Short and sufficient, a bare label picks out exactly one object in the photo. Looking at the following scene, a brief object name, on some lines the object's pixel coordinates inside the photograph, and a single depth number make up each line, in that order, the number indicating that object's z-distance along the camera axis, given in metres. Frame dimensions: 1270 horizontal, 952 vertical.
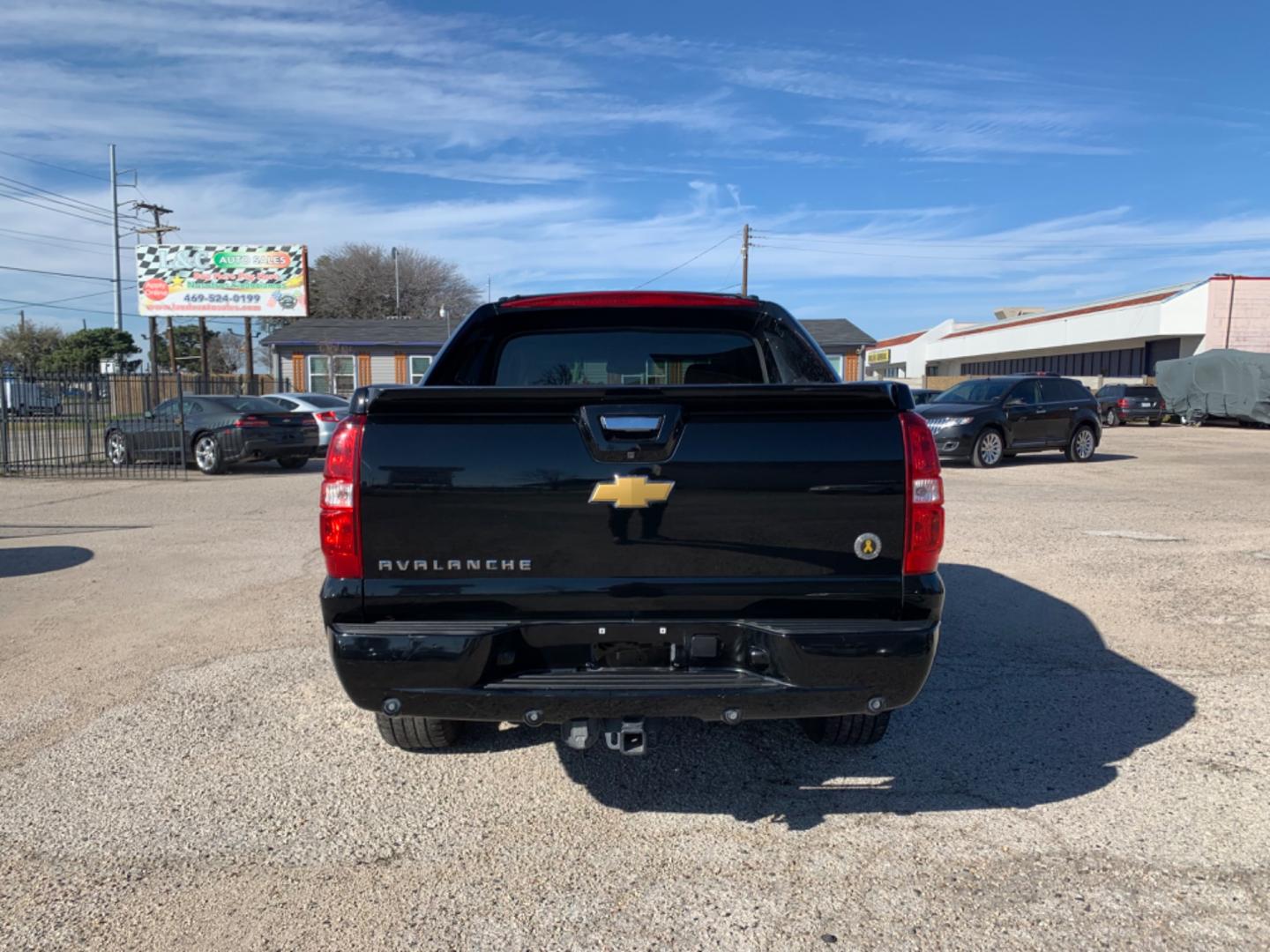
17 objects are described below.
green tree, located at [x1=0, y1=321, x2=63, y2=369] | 59.09
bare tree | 62.09
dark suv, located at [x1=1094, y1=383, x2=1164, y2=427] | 31.44
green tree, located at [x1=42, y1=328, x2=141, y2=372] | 51.72
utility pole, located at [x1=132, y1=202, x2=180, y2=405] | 44.66
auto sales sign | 33.16
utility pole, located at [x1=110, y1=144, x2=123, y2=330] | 48.53
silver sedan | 16.97
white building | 37.25
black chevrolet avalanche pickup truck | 2.79
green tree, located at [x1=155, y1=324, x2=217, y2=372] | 60.85
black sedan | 15.30
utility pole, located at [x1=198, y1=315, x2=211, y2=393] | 33.31
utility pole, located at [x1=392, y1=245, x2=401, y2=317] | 57.41
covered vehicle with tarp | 29.62
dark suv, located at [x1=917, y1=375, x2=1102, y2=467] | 15.78
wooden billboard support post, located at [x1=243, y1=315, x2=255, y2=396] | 34.72
